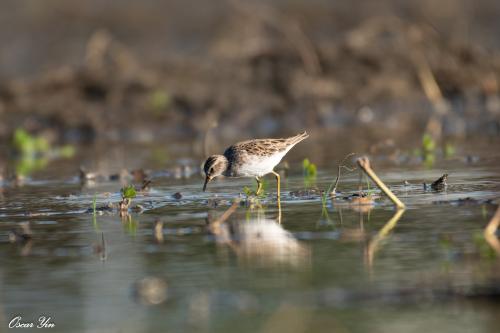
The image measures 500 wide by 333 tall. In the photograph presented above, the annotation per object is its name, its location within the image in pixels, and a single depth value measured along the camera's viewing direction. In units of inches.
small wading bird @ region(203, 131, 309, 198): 493.0
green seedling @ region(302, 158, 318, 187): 544.8
